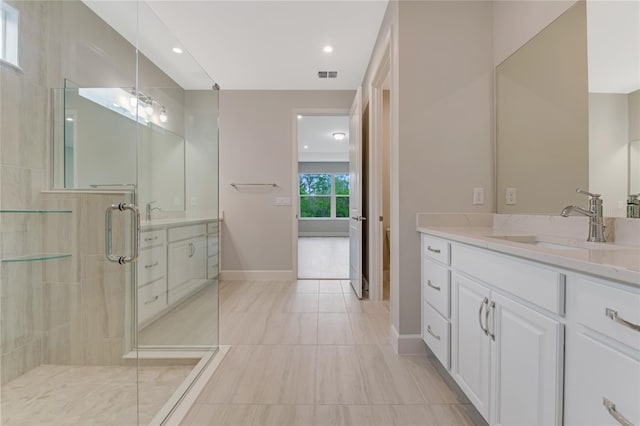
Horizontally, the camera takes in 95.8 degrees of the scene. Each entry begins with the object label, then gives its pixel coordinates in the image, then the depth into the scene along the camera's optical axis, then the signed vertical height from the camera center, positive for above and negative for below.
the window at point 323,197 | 10.53 +0.46
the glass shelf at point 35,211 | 1.50 -0.01
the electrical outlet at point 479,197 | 2.01 +0.09
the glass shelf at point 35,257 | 1.49 -0.26
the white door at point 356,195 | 3.14 +0.17
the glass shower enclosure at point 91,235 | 1.44 -0.15
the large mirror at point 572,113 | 1.18 +0.49
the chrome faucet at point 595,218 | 1.23 -0.03
